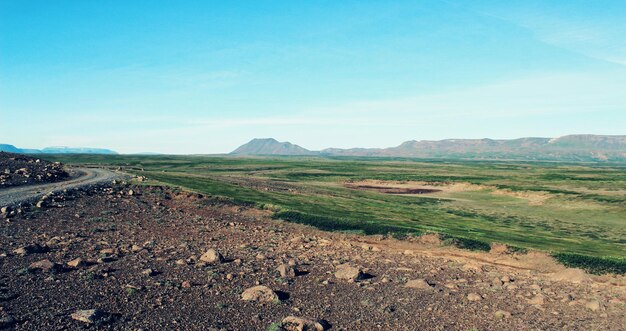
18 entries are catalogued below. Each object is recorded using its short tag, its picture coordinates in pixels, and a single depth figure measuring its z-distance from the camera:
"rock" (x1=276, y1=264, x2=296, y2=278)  20.19
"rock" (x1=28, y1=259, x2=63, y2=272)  18.11
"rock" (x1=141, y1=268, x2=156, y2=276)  18.74
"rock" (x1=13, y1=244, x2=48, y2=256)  20.59
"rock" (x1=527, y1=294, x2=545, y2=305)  18.31
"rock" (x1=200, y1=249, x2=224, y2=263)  21.78
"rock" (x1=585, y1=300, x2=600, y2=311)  17.78
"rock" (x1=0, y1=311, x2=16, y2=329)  12.77
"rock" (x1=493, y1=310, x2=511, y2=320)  16.44
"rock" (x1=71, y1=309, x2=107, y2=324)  13.56
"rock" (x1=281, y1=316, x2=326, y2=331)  14.35
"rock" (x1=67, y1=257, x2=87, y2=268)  19.01
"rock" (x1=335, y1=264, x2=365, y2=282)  20.42
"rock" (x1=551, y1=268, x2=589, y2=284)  22.62
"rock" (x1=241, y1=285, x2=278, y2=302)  16.78
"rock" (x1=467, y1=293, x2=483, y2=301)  18.43
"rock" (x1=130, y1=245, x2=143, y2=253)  22.85
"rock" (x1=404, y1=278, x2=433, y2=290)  19.73
